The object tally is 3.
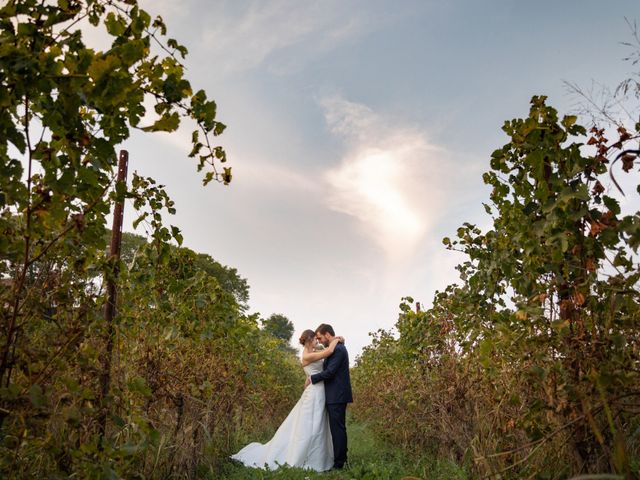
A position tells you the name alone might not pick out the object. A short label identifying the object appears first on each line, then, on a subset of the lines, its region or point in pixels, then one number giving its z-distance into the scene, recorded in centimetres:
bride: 759
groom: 737
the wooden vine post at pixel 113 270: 314
